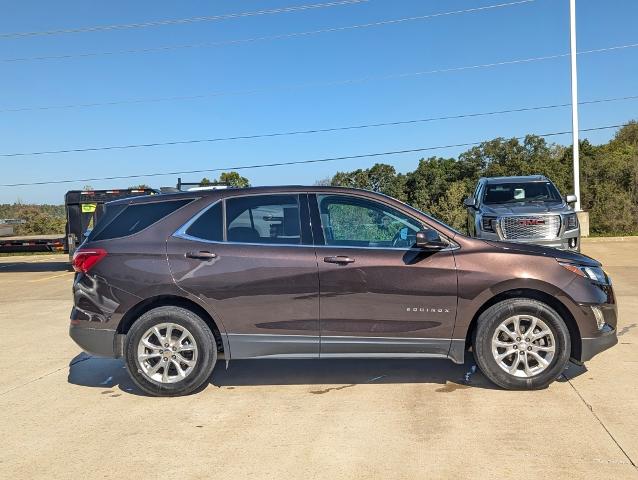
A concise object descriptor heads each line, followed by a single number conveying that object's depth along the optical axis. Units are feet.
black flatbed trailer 52.01
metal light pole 68.95
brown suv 15.61
